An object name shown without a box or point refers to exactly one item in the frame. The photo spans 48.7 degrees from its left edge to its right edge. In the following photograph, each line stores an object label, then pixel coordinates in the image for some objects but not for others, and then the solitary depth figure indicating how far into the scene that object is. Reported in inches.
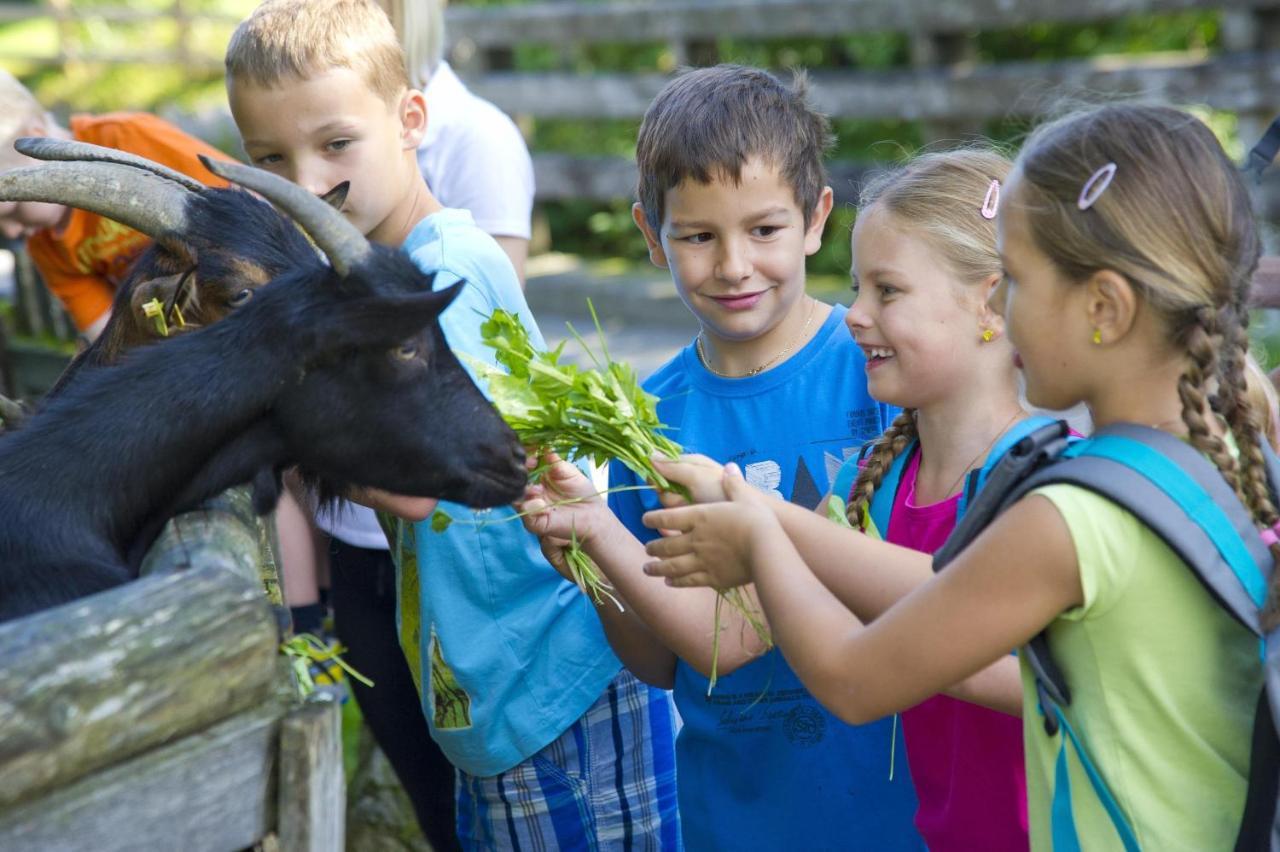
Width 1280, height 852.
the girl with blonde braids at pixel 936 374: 94.1
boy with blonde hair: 109.0
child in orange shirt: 167.3
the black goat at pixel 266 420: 90.3
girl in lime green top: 68.9
